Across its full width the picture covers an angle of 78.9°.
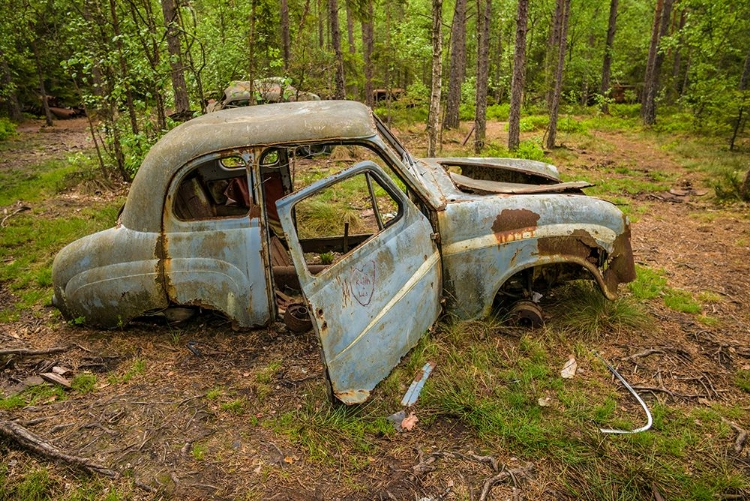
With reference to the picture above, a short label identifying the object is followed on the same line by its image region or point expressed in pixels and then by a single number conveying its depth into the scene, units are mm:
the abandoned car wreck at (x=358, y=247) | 3113
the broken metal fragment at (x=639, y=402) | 2902
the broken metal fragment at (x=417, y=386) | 3234
